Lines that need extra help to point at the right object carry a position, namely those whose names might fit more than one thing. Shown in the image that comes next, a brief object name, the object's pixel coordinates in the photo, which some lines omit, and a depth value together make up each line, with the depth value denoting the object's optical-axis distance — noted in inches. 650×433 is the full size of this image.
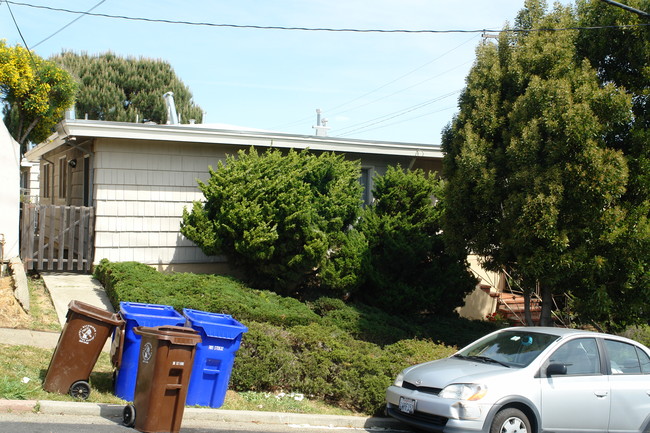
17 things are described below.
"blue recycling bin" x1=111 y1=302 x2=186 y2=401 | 285.1
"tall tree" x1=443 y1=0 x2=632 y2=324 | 381.1
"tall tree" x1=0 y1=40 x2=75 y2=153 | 569.9
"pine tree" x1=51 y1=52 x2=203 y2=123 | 1625.2
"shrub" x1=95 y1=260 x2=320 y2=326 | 420.8
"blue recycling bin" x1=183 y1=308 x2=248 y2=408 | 286.5
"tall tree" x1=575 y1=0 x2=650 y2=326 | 388.8
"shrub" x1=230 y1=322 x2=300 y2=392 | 329.7
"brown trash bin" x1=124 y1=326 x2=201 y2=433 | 253.4
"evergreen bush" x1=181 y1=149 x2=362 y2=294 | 508.7
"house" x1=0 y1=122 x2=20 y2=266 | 518.3
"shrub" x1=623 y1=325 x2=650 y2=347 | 504.7
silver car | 274.5
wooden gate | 524.7
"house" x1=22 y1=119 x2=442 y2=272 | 537.3
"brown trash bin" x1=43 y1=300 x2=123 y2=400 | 277.0
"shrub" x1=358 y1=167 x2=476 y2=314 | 540.4
